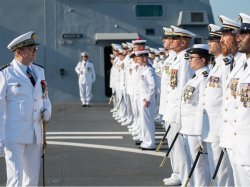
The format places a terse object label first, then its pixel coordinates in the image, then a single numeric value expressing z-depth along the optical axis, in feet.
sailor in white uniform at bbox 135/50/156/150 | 52.98
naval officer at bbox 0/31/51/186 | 29.32
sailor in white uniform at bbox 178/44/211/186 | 32.79
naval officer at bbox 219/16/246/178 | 24.17
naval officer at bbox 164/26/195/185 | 36.61
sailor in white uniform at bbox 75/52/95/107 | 97.83
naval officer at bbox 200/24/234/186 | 28.76
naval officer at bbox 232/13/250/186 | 22.76
